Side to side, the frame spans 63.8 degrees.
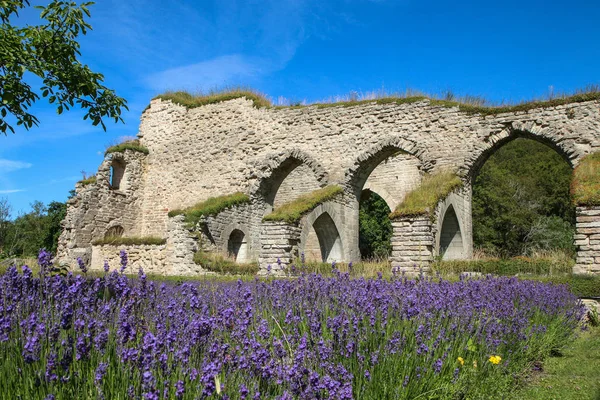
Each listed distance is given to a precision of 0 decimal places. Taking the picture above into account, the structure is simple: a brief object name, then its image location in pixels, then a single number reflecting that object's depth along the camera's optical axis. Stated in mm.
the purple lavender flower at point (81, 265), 3869
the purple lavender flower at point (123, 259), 3962
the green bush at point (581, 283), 8820
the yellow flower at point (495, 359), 4010
